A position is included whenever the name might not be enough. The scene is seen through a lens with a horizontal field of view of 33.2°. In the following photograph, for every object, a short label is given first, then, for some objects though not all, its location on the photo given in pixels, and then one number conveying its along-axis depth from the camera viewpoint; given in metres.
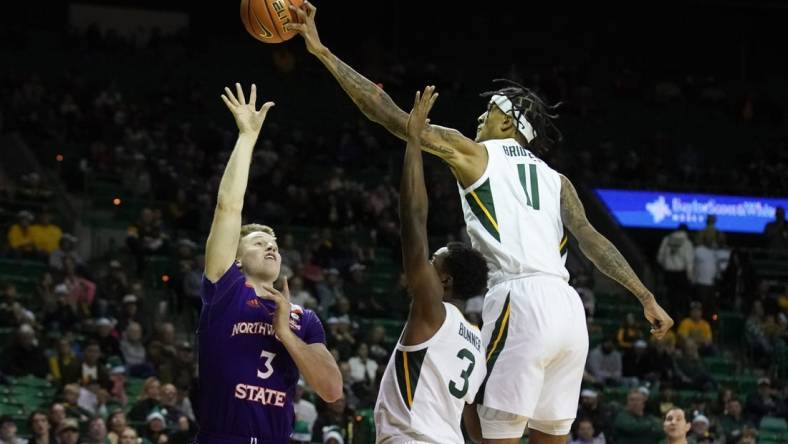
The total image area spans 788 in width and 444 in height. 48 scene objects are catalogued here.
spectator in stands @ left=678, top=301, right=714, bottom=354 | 19.98
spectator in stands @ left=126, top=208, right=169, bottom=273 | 18.38
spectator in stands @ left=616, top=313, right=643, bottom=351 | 18.92
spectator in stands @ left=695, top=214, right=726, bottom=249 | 22.50
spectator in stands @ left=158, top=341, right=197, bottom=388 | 15.03
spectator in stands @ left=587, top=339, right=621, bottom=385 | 18.14
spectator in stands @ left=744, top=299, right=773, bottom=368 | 20.42
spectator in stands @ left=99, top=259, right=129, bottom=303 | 16.91
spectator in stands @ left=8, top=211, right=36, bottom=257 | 17.97
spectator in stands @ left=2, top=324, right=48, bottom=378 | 14.78
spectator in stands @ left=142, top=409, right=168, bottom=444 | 13.00
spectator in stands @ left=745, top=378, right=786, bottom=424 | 17.58
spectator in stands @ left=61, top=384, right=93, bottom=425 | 13.39
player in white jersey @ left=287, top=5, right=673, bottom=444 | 6.52
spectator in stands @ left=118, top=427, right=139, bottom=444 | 11.73
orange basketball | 7.22
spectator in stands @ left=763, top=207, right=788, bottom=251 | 23.91
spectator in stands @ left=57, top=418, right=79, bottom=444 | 12.17
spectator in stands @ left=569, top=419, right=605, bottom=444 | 14.62
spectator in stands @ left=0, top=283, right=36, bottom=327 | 15.47
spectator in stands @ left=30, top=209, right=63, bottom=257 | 18.09
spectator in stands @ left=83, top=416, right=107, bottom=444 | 12.60
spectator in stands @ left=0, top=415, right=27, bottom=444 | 12.38
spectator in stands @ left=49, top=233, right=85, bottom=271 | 17.17
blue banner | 26.20
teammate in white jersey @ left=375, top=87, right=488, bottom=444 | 5.87
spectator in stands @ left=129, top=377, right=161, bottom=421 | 13.65
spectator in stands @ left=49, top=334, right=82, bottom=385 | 14.52
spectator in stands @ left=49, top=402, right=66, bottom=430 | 12.75
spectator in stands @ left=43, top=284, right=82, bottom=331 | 15.94
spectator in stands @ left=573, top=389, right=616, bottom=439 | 15.32
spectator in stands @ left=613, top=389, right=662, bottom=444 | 15.40
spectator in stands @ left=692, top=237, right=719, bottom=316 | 21.44
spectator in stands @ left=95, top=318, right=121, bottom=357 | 15.55
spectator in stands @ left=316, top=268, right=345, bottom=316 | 18.19
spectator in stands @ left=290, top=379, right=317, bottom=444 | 13.77
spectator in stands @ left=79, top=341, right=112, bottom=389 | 14.52
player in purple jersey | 5.62
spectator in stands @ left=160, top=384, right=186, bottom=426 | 13.59
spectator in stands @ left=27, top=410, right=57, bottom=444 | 12.49
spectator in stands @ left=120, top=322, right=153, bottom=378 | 15.83
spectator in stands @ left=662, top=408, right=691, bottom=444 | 9.49
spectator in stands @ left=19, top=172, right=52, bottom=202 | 19.69
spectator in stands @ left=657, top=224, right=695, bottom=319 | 21.36
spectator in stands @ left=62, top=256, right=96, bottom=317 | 16.25
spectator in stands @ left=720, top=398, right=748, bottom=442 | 16.75
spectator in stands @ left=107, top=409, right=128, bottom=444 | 12.34
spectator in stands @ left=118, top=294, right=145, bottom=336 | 16.23
